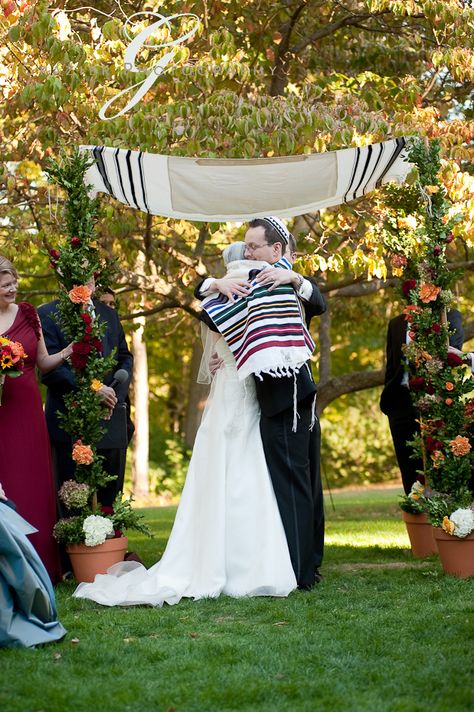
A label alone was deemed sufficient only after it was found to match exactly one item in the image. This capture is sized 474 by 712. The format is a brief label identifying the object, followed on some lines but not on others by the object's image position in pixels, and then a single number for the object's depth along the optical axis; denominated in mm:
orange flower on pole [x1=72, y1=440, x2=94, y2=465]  6812
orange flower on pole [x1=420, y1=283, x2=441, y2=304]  6969
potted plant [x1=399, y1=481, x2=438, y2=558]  7996
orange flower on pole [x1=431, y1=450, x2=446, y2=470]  6891
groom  6449
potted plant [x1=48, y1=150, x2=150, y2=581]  6836
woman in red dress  6914
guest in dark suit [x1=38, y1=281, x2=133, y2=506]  7582
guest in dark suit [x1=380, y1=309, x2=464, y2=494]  8273
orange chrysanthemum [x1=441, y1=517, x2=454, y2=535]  6668
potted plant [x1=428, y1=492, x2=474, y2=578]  6668
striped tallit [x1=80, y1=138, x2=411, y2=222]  7344
